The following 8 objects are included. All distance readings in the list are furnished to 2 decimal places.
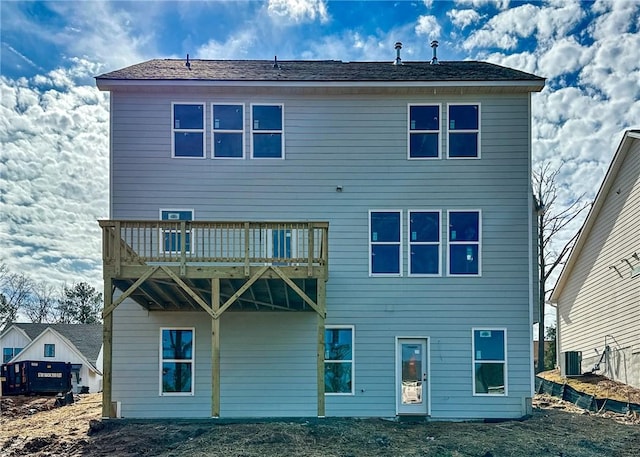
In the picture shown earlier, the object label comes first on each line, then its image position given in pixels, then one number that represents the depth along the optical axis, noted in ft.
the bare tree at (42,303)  155.94
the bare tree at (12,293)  139.85
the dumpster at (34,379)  82.84
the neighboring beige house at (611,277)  48.91
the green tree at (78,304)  155.33
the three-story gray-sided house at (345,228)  39.34
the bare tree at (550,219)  83.51
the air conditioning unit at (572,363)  57.06
